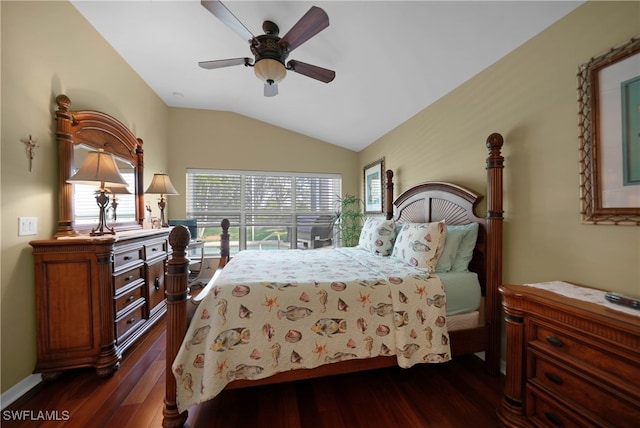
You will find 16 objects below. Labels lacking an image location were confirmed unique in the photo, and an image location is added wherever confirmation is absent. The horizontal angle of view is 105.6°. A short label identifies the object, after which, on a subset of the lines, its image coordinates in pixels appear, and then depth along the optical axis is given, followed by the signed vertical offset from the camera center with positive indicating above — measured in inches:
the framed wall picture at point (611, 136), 47.4 +15.4
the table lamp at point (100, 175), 73.6 +12.6
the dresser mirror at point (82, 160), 74.4 +19.7
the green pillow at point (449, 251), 77.2 -12.7
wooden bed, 52.3 -16.6
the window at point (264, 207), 167.6 +5.0
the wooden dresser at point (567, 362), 36.7 -26.5
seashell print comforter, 52.6 -26.5
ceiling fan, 60.6 +48.9
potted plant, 169.6 -5.1
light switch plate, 63.4 -2.5
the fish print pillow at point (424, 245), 73.6 -10.6
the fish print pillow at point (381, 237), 99.2 -10.4
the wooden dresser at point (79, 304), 66.7 -25.4
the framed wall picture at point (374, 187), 149.1 +16.5
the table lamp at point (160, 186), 120.0 +14.5
